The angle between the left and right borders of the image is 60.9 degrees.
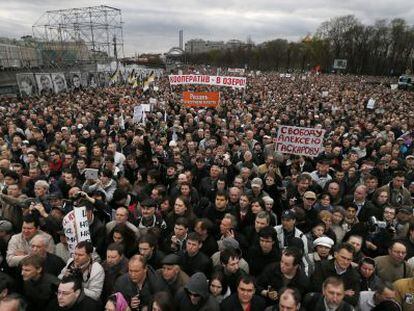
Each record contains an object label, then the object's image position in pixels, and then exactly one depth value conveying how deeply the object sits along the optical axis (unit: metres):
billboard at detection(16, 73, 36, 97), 21.49
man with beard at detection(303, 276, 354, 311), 3.30
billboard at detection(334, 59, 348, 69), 65.94
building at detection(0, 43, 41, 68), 29.32
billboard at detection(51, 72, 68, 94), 24.01
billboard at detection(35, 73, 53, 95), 22.59
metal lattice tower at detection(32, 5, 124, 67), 38.34
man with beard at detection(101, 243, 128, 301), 3.79
